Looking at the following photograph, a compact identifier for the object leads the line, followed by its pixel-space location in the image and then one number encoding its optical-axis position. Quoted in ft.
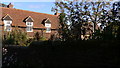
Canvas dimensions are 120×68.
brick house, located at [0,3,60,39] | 85.96
